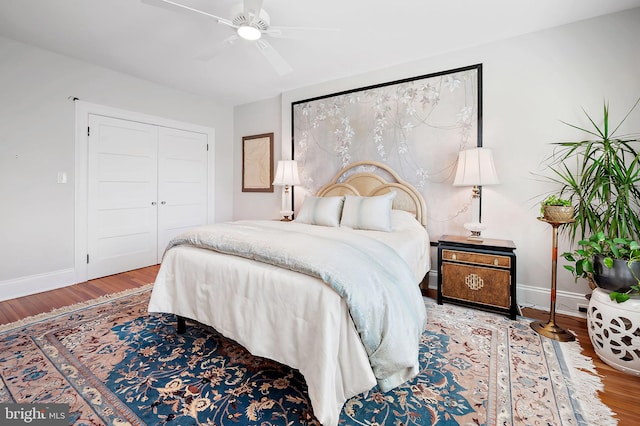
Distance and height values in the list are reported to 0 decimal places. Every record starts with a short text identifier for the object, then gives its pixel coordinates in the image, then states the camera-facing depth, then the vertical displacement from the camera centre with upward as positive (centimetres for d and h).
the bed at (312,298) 133 -51
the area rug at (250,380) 144 -102
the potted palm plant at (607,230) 179 -16
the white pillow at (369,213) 280 -6
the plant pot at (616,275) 181 -42
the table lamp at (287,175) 402 +43
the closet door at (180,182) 433 +35
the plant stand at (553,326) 218 -91
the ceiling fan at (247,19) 202 +136
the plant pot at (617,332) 175 -76
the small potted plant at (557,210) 214 -1
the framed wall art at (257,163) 473 +71
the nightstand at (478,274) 247 -58
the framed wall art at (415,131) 307 +89
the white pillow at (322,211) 306 -6
